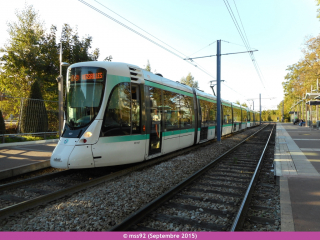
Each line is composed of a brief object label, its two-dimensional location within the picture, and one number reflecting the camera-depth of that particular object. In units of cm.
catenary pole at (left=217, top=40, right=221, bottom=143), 1603
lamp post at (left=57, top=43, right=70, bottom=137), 1287
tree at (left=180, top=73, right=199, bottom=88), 9700
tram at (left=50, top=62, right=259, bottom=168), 632
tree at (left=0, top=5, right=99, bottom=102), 2091
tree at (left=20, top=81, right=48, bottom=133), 1373
